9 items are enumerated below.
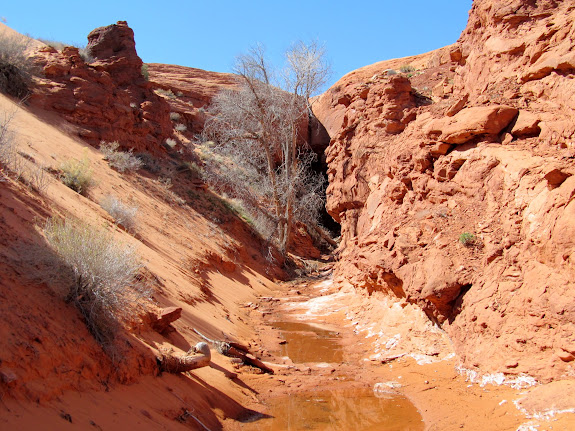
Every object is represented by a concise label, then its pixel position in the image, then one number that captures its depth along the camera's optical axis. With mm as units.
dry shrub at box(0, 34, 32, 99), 14662
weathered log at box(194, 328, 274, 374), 7048
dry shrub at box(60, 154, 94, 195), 10961
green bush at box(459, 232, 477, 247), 7102
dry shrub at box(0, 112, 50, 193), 7672
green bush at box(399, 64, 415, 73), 18578
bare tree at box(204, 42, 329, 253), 19094
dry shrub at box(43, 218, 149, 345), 4625
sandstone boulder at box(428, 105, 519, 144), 7621
